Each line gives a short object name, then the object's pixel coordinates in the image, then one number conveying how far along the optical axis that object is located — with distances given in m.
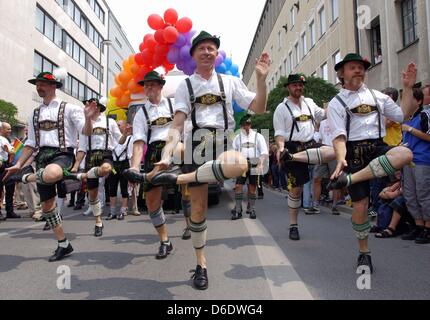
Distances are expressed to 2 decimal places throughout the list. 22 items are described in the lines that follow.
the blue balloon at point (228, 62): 9.80
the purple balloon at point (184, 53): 8.64
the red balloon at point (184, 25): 8.85
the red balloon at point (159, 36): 8.86
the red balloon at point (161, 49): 9.01
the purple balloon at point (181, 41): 8.77
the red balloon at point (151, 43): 9.08
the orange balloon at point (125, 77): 9.80
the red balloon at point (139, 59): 9.37
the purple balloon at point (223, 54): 9.49
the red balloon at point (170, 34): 8.65
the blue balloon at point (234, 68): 10.04
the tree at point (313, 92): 16.35
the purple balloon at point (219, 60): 9.24
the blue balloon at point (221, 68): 9.38
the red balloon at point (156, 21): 9.02
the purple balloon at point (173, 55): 8.87
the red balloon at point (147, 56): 9.25
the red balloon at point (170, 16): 9.02
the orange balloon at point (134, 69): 9.54
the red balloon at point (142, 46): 9.49
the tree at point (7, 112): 15.20
